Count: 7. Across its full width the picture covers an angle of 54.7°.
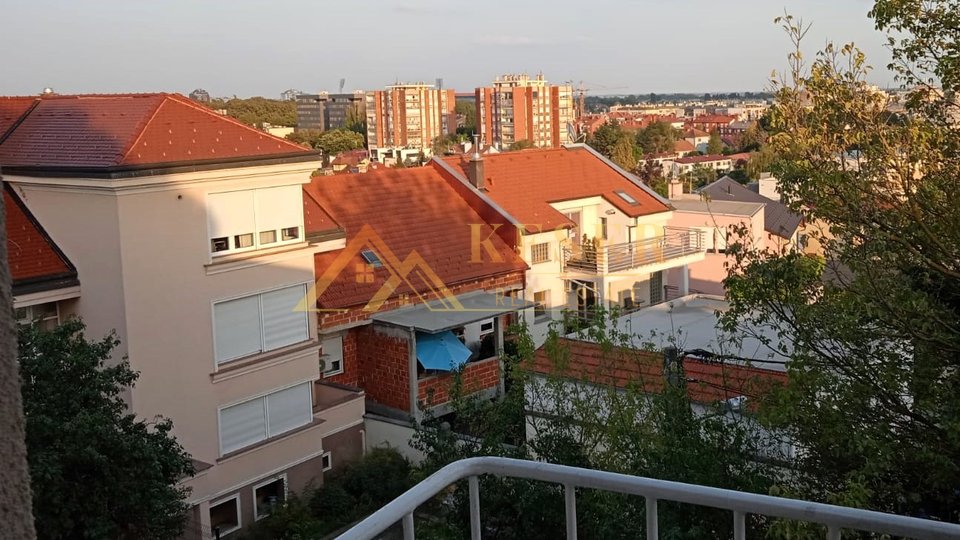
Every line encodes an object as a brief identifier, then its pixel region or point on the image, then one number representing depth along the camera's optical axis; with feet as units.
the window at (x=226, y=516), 51.93
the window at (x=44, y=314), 46.96
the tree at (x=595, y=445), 24.20
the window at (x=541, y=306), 81.10
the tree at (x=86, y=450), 30.83
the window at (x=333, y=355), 63.72
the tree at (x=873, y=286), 22.76
